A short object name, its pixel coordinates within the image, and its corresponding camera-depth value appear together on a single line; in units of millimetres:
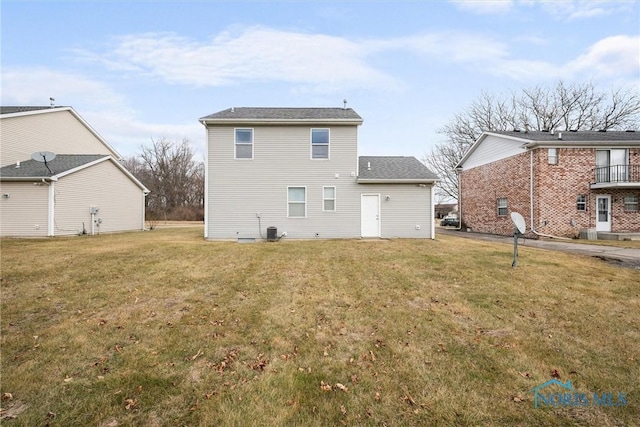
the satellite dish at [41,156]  14672
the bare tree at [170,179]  40428
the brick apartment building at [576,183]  16094
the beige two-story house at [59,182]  14664
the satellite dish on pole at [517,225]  7668
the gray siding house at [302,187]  13906
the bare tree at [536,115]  27984
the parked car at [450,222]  29809
